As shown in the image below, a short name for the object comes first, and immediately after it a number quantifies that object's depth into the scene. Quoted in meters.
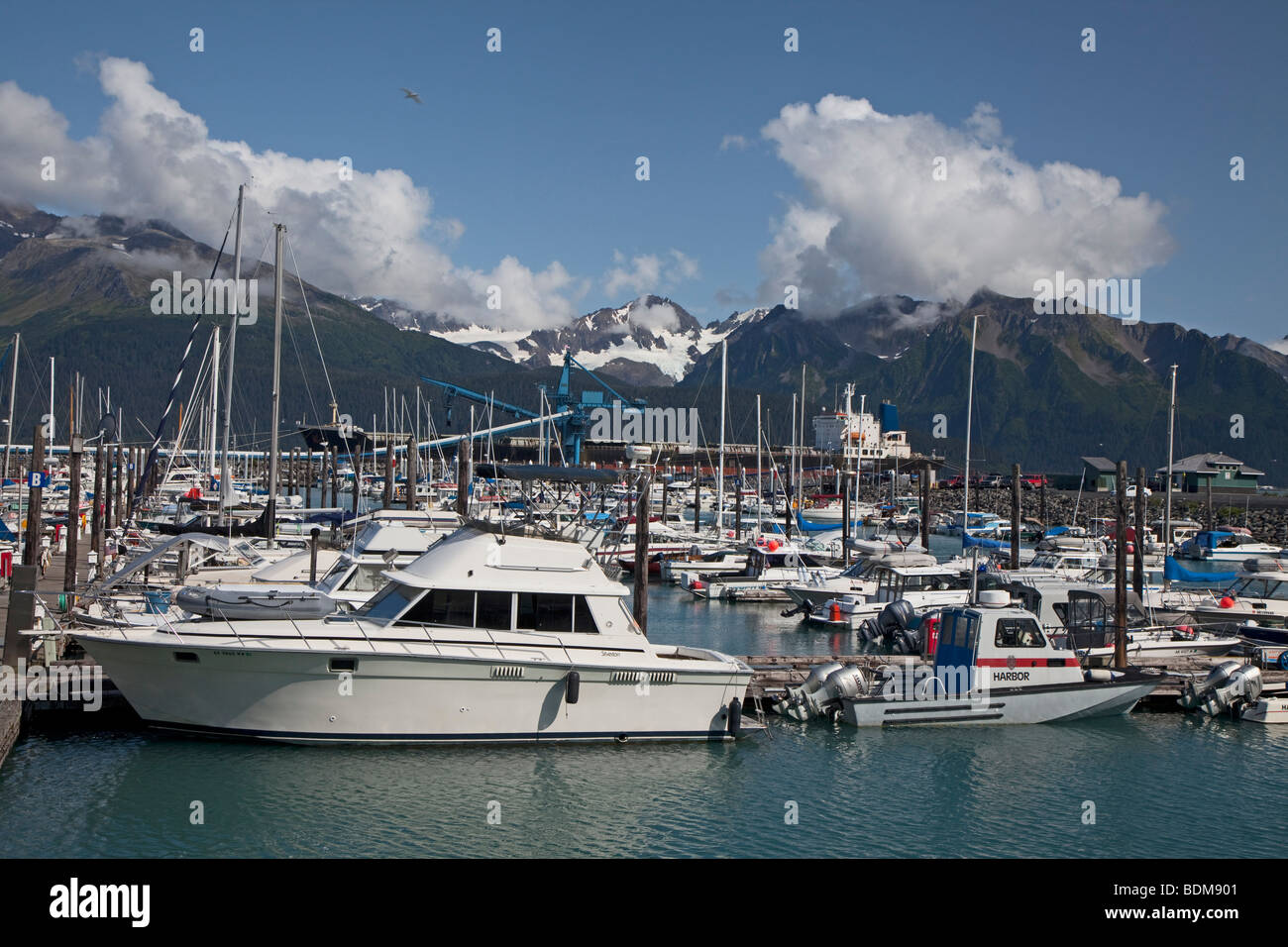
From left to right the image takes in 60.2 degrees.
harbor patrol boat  20.70
